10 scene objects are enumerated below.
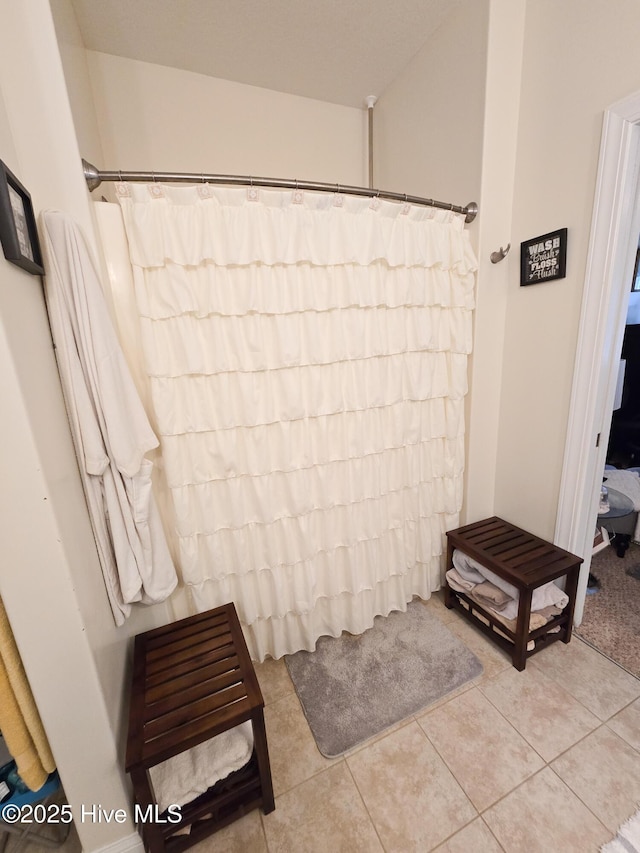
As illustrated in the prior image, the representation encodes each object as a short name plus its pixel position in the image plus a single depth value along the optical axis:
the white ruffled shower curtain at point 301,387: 1.14
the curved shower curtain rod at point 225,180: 1.00
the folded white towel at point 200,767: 0.98
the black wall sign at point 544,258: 1.39
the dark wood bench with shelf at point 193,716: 0.89
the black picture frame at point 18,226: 0.66
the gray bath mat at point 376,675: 1.30
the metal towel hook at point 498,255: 1.55
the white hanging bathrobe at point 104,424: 0.86
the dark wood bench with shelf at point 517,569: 1.41
